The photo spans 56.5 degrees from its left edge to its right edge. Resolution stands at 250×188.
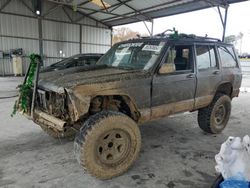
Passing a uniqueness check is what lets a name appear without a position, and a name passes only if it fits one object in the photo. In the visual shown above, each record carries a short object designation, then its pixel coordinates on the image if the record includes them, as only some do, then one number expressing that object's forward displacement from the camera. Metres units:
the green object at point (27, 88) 3.38
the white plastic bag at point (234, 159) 2.12
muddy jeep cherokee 2.94
